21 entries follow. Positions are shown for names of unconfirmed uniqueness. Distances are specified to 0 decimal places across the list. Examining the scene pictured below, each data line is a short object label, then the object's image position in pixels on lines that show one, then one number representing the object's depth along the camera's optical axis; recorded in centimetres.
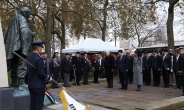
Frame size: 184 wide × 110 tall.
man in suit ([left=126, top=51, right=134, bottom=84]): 1244
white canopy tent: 1695
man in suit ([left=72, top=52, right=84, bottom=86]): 1232
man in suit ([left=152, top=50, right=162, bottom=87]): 1173
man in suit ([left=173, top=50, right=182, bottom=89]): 1070
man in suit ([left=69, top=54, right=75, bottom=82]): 1278
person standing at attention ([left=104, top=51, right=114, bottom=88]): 1122
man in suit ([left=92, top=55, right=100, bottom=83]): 1339
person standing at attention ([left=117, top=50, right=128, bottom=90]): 1045
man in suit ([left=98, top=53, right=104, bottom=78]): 1551
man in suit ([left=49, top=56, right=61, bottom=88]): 1151
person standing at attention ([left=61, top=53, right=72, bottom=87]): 1174
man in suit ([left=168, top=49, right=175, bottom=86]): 1123
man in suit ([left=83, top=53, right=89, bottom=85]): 1276
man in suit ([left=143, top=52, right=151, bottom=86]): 1231
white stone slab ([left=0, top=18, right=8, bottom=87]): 475
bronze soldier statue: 569
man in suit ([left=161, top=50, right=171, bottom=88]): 1120
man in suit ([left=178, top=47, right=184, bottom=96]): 846
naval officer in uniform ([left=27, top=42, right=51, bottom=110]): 434
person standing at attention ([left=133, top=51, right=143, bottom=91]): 1011
